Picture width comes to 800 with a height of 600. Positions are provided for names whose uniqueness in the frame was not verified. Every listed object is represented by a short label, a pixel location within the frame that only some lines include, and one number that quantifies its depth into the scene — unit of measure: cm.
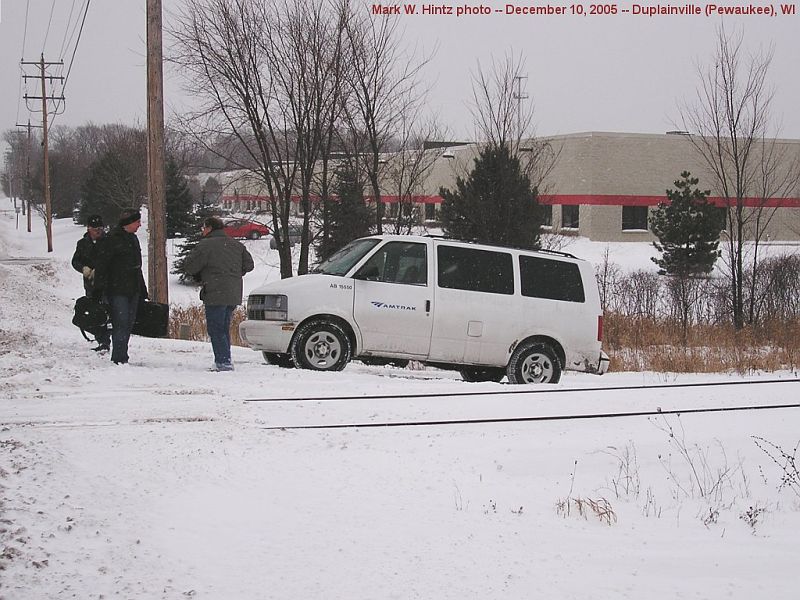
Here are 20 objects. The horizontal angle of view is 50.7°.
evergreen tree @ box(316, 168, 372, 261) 2234
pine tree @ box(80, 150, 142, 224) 5350
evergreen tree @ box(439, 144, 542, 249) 2314
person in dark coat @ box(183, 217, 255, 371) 1016
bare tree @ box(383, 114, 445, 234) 2373
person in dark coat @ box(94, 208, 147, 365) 988
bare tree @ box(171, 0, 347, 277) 1977
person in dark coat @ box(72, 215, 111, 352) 1091
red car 4923
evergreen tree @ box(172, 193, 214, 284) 3716
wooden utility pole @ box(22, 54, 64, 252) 5285
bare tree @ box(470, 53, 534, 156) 2325
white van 1051
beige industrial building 5144
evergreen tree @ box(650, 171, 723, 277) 3484
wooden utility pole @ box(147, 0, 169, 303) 1490
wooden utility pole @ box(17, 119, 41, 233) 7847
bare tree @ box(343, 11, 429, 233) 2055
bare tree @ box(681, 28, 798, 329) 2144
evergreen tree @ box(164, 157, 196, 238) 4628
